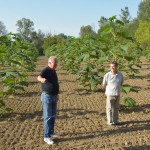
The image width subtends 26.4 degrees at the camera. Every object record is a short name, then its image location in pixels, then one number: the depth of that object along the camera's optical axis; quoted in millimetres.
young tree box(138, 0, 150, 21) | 70875
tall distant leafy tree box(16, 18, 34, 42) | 89200
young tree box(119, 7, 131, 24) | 96438
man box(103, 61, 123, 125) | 7344
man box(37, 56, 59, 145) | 6114
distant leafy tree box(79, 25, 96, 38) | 65775
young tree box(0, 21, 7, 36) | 88812
